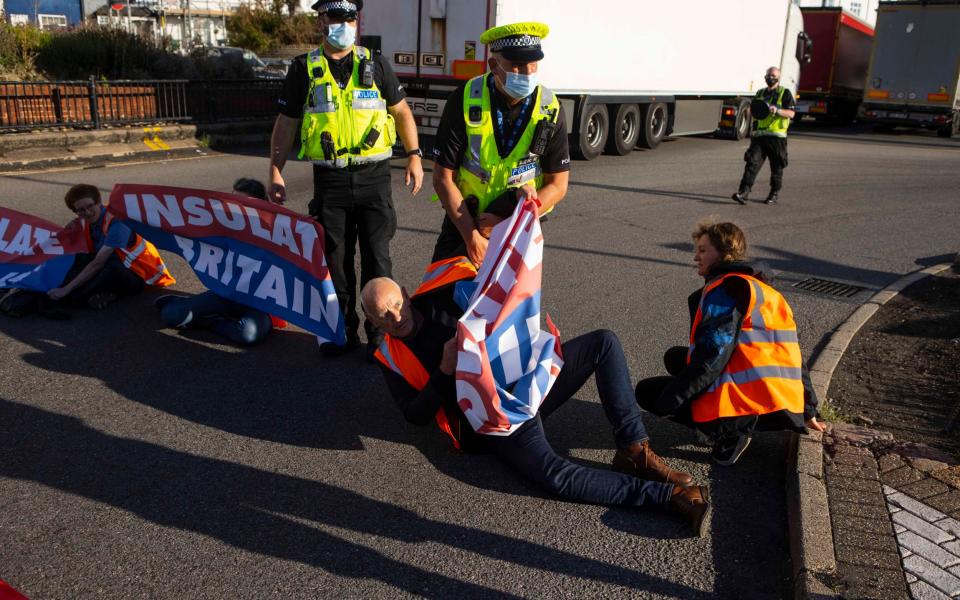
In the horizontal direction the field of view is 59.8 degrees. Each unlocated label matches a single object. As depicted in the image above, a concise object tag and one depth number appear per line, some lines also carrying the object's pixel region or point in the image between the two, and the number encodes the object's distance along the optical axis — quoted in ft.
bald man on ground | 11.64
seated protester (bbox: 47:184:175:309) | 19.07
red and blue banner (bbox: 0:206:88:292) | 19.19
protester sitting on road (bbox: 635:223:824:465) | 12.56
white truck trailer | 43.50
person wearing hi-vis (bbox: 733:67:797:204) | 36.83
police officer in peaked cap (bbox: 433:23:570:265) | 13.65
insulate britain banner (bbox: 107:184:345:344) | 16.78
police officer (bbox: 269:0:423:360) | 15.83
